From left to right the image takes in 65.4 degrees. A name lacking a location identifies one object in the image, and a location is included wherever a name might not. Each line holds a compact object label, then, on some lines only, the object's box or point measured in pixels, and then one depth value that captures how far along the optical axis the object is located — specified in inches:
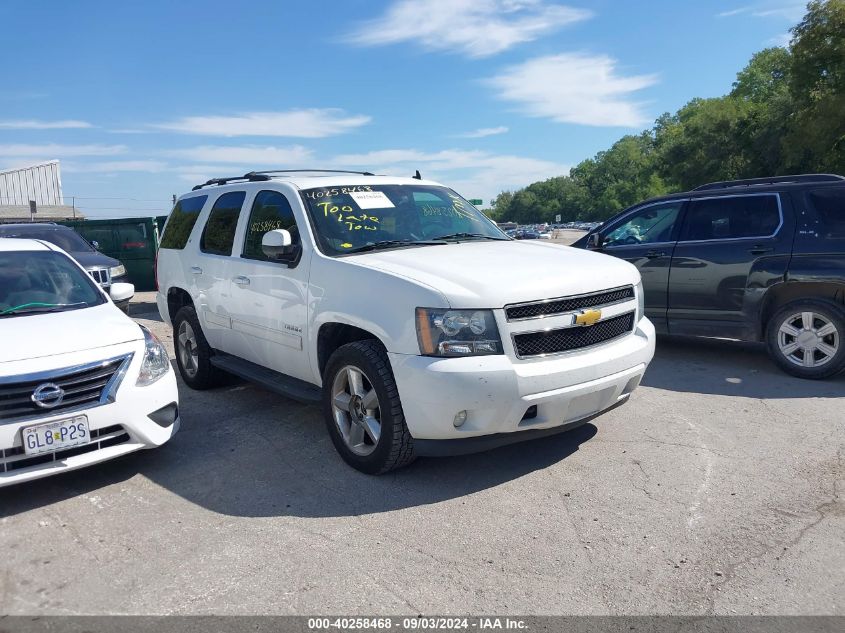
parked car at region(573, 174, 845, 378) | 239.1
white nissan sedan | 148.2
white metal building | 1717.5
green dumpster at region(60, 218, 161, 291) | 586.6
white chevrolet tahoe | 144.0
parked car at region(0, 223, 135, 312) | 421.4
